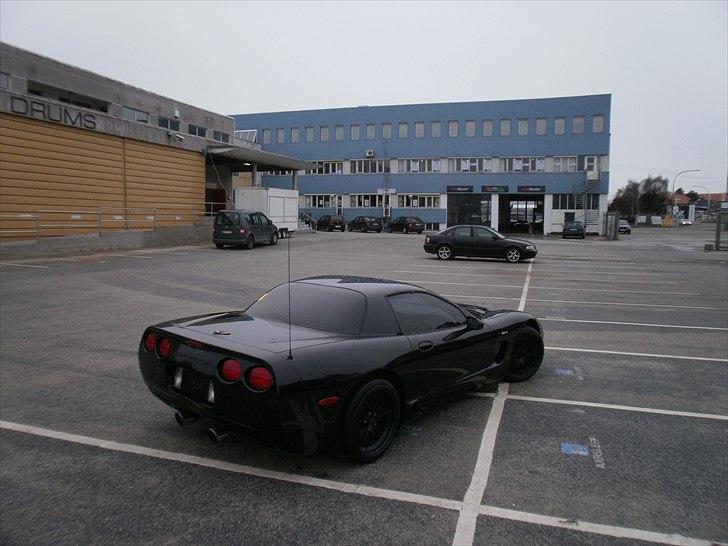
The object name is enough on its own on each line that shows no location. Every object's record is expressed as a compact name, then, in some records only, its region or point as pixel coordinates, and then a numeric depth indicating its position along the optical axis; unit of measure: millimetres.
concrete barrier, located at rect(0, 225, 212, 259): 19344
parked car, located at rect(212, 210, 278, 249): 25359
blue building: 54281
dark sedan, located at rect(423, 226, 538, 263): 21844
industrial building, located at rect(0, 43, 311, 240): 20781
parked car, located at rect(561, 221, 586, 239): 45281
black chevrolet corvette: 3580
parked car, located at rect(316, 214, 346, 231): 51875
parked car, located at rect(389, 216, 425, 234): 49531
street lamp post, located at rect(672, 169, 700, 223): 93119
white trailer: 32625
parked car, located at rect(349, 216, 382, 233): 50969
